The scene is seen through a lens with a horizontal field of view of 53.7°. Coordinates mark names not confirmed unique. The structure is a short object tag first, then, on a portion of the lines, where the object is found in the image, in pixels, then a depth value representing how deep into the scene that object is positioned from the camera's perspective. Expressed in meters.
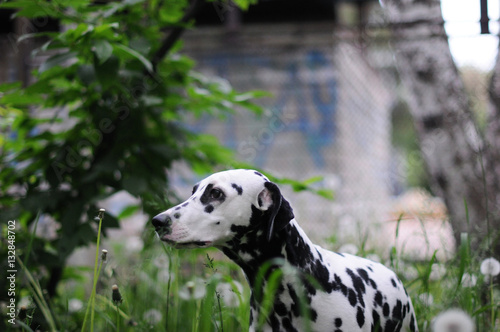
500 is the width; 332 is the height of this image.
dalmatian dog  1.49
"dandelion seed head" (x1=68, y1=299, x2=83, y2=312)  2.67
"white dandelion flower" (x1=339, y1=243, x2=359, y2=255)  2.69
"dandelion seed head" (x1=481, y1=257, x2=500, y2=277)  1.95
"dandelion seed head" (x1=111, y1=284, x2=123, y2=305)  1.64
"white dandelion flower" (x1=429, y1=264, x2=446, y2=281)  2.83
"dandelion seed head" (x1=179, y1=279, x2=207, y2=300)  2.15
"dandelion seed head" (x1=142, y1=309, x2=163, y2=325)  2.19
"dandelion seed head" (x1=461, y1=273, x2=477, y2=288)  1.99
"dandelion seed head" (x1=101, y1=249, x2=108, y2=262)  1.58
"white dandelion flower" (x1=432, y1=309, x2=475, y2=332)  1.39
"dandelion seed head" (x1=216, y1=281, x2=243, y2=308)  2.26
